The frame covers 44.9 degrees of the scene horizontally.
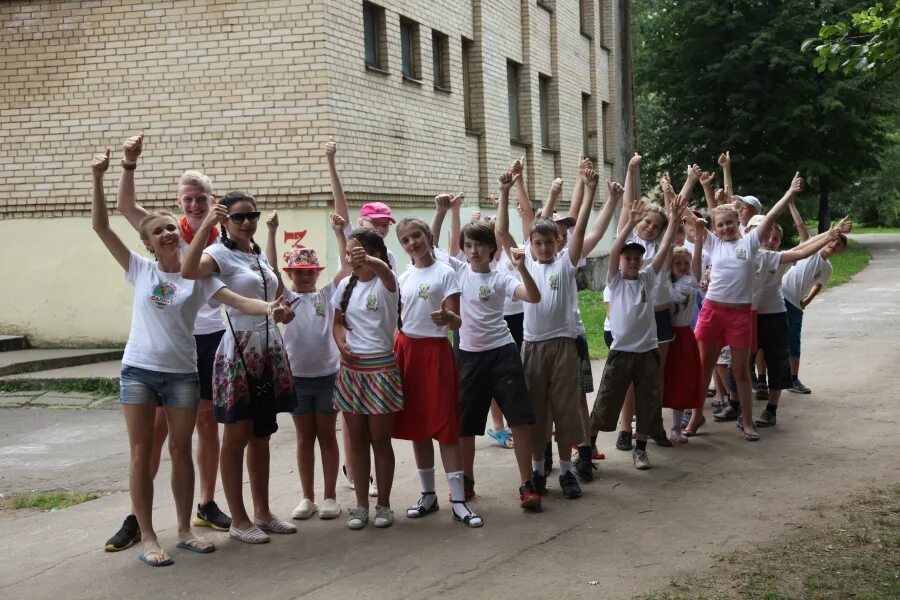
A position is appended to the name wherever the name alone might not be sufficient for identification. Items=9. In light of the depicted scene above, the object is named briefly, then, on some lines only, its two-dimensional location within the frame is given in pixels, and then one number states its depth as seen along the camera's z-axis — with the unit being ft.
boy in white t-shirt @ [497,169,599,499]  22.66
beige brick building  43.80
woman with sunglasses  19.11
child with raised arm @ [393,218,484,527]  20.92
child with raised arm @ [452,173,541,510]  21.74
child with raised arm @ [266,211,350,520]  21.11
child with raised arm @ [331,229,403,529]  20.40
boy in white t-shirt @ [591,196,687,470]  24.79
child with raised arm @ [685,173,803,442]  28.09
